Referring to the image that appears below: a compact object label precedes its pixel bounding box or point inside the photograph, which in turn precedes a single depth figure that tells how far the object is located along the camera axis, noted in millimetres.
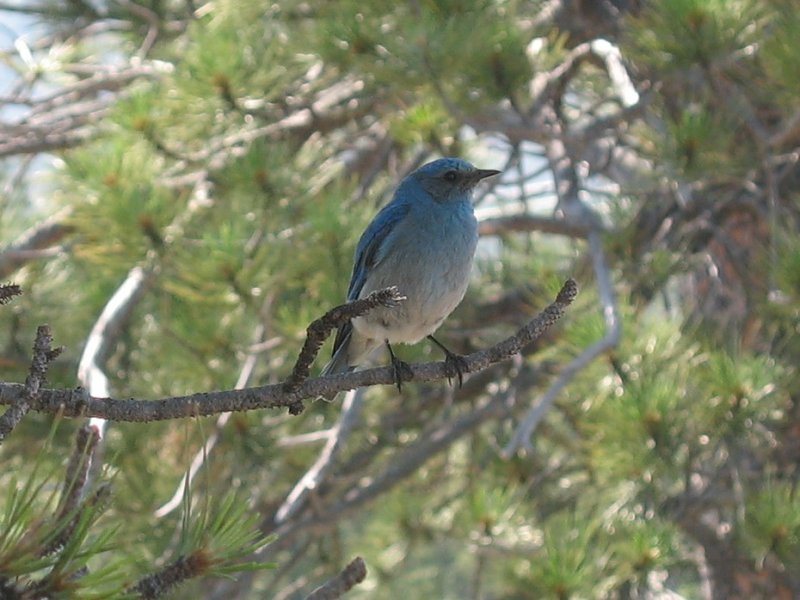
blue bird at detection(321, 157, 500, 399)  5375
